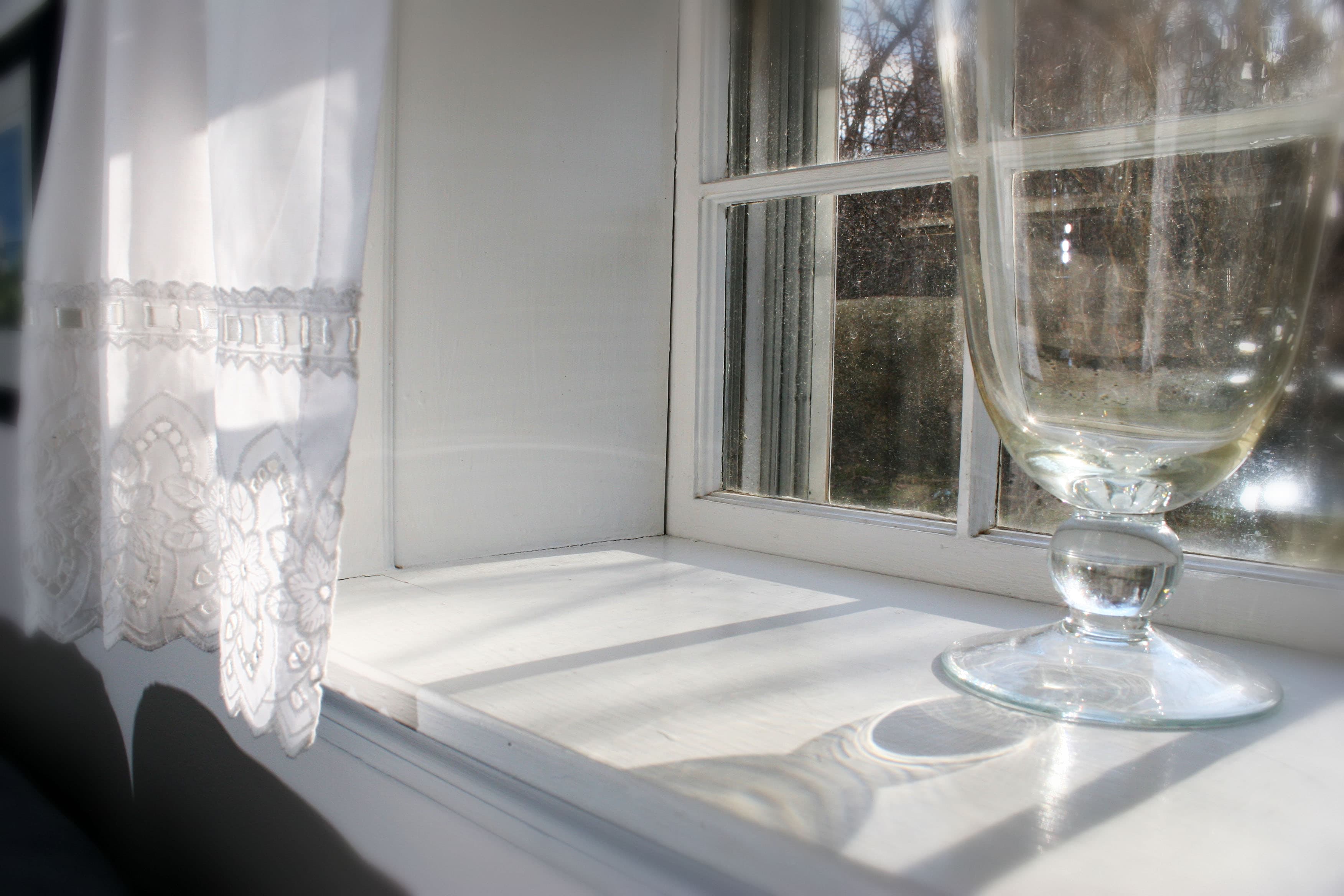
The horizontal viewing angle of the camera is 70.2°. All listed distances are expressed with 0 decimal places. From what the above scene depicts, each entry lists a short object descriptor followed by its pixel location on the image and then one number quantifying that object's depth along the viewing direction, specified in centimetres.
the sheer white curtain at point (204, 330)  59
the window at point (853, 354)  71
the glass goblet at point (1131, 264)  45
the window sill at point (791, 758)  38
